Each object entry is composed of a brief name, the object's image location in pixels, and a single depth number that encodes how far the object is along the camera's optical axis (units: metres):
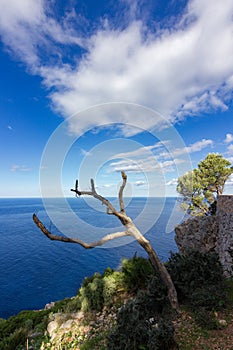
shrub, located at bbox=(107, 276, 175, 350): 3.43
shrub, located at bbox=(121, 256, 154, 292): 6.52
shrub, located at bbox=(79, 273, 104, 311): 6.30
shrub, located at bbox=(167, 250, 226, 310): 4.84
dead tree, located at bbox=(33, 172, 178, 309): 5.04
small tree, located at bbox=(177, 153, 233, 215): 18.88
